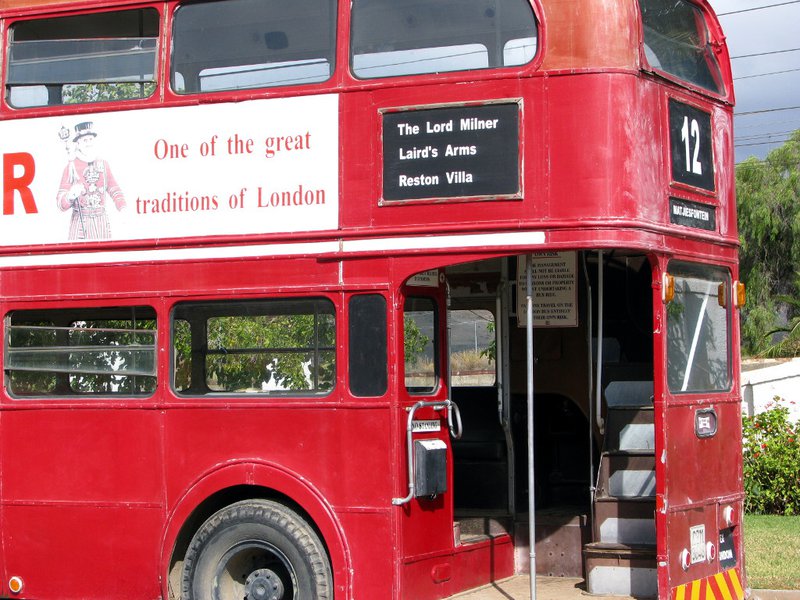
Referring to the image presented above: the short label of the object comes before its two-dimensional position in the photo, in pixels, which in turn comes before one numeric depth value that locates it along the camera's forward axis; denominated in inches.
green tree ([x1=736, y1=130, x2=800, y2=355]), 1424.7
